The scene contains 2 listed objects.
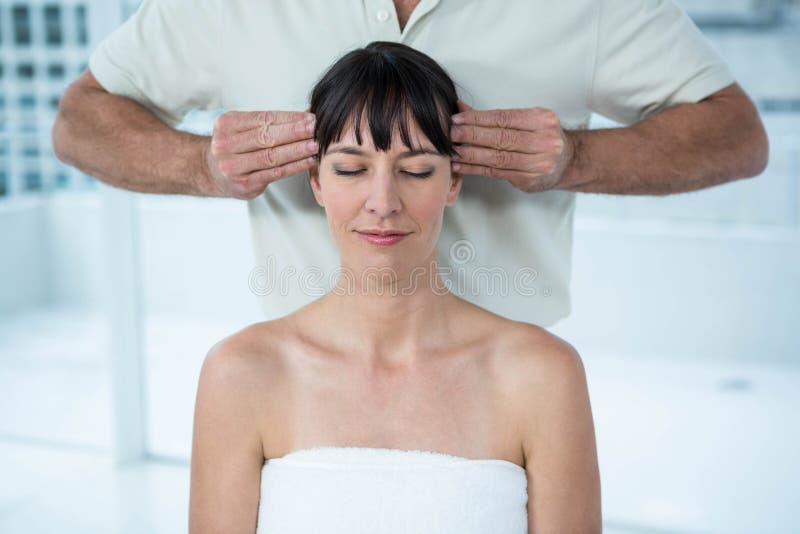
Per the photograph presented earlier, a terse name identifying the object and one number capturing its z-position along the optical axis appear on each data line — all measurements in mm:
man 1514
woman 1341
